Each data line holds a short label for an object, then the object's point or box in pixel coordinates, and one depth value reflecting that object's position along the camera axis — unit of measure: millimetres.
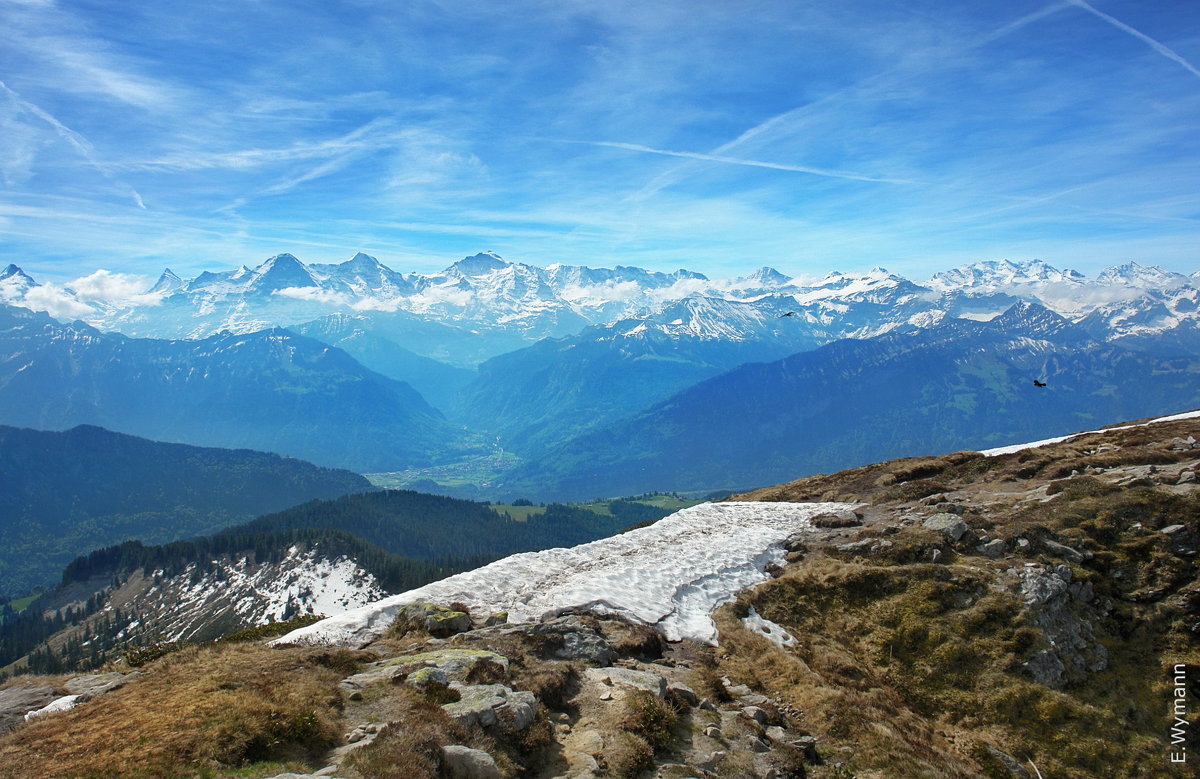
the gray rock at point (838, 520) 36781
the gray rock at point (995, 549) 28156
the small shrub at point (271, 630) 25828
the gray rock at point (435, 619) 24578
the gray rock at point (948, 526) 30078
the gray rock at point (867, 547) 30717
